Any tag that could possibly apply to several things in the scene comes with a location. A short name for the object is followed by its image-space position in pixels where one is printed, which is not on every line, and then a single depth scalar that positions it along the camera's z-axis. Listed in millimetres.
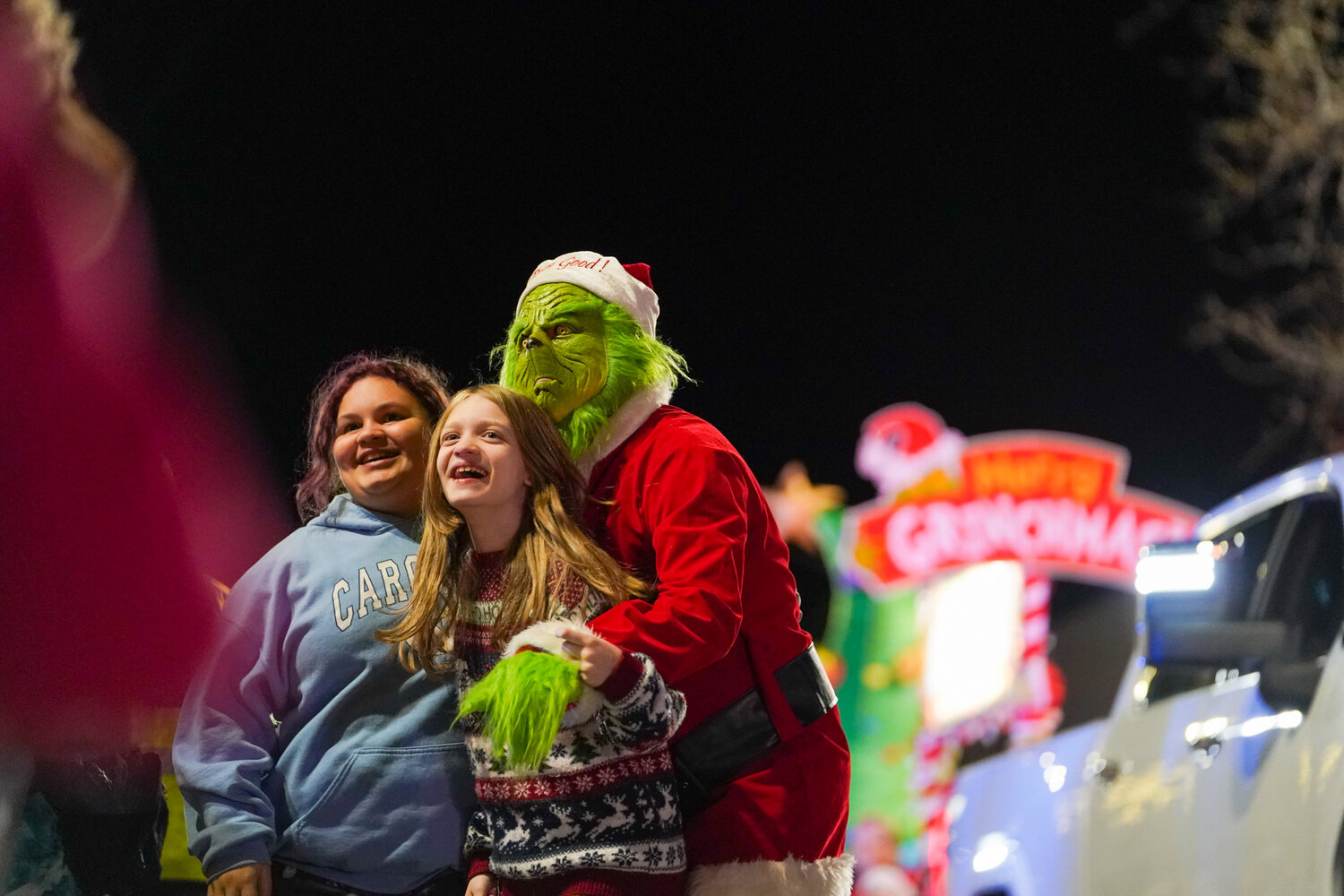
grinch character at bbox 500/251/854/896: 9599
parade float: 25649
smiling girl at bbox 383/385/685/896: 9519
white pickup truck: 10676
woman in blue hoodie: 9855
